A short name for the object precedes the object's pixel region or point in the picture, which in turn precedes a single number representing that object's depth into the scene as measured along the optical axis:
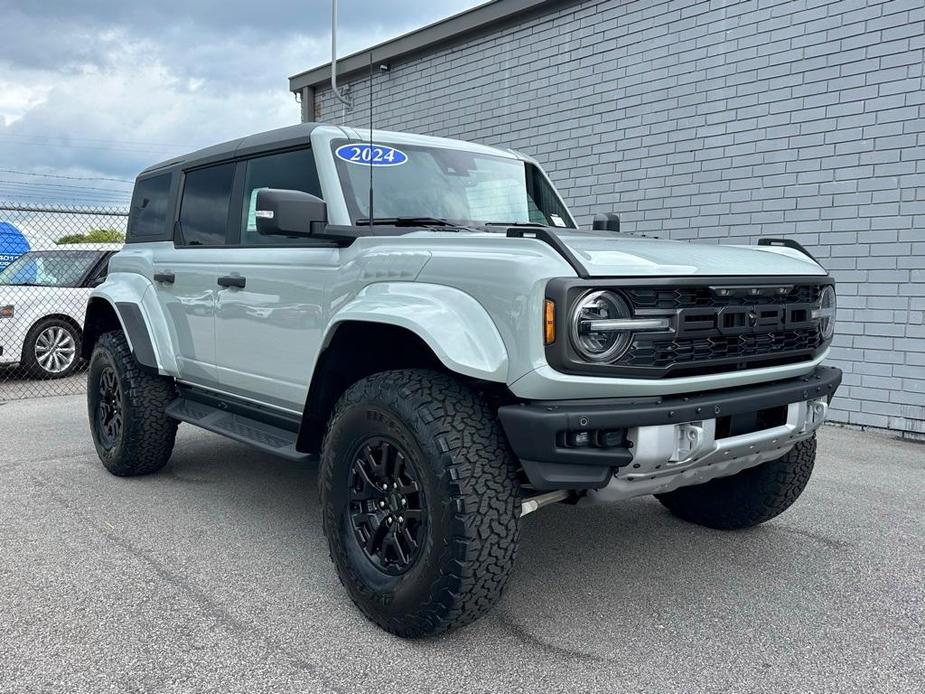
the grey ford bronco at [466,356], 2.29
